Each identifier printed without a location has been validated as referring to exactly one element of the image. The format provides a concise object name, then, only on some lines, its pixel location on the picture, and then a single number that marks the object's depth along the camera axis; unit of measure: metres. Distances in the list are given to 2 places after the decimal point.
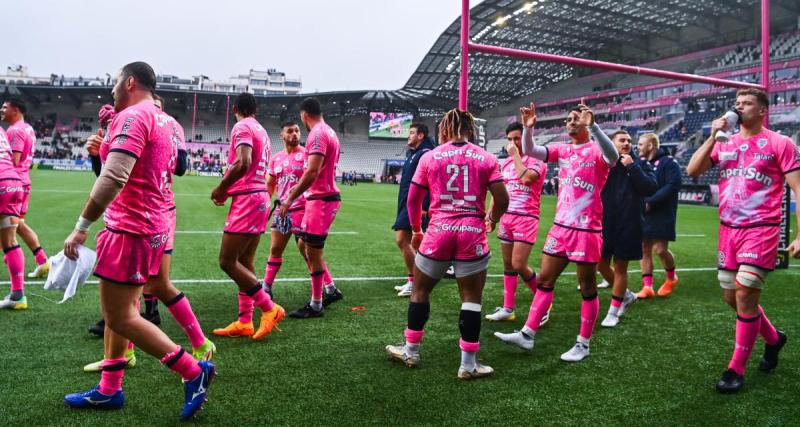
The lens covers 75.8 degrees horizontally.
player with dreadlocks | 3.56
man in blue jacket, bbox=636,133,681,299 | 6.46
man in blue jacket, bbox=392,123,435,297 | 5.98
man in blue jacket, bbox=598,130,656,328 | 5.46
